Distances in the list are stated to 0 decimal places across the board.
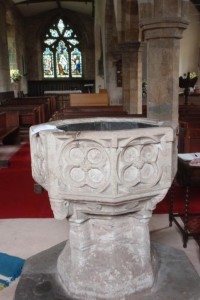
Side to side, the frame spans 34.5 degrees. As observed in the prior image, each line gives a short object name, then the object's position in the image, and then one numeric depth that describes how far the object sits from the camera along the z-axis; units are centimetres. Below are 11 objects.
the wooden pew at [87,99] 873
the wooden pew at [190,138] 418
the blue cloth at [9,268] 228
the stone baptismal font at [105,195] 171
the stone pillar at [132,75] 789
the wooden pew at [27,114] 772
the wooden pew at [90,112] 554
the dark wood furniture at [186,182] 271
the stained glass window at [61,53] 2067
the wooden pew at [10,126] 657
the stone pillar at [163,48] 412
